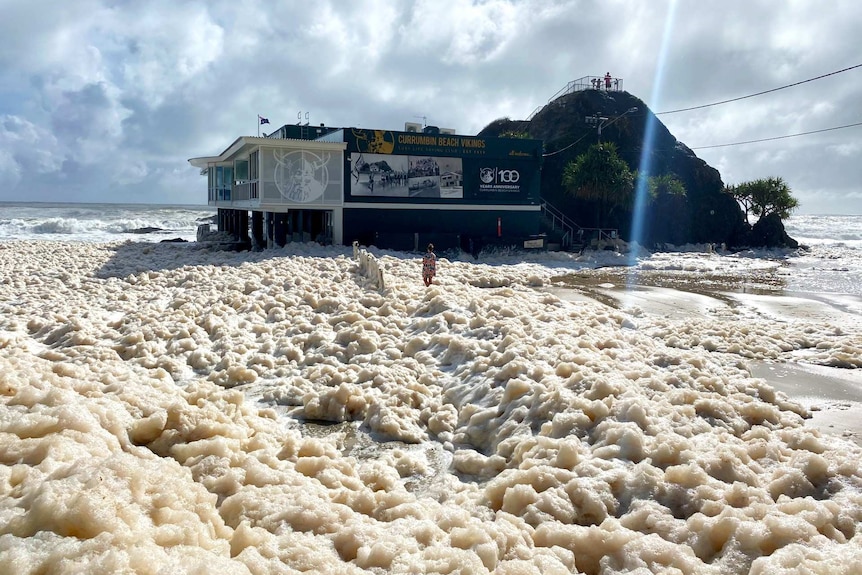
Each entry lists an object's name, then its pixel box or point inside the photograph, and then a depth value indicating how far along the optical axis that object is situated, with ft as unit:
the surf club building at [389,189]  90.53
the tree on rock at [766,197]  144.36
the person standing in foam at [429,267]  53.52
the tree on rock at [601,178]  123.13
